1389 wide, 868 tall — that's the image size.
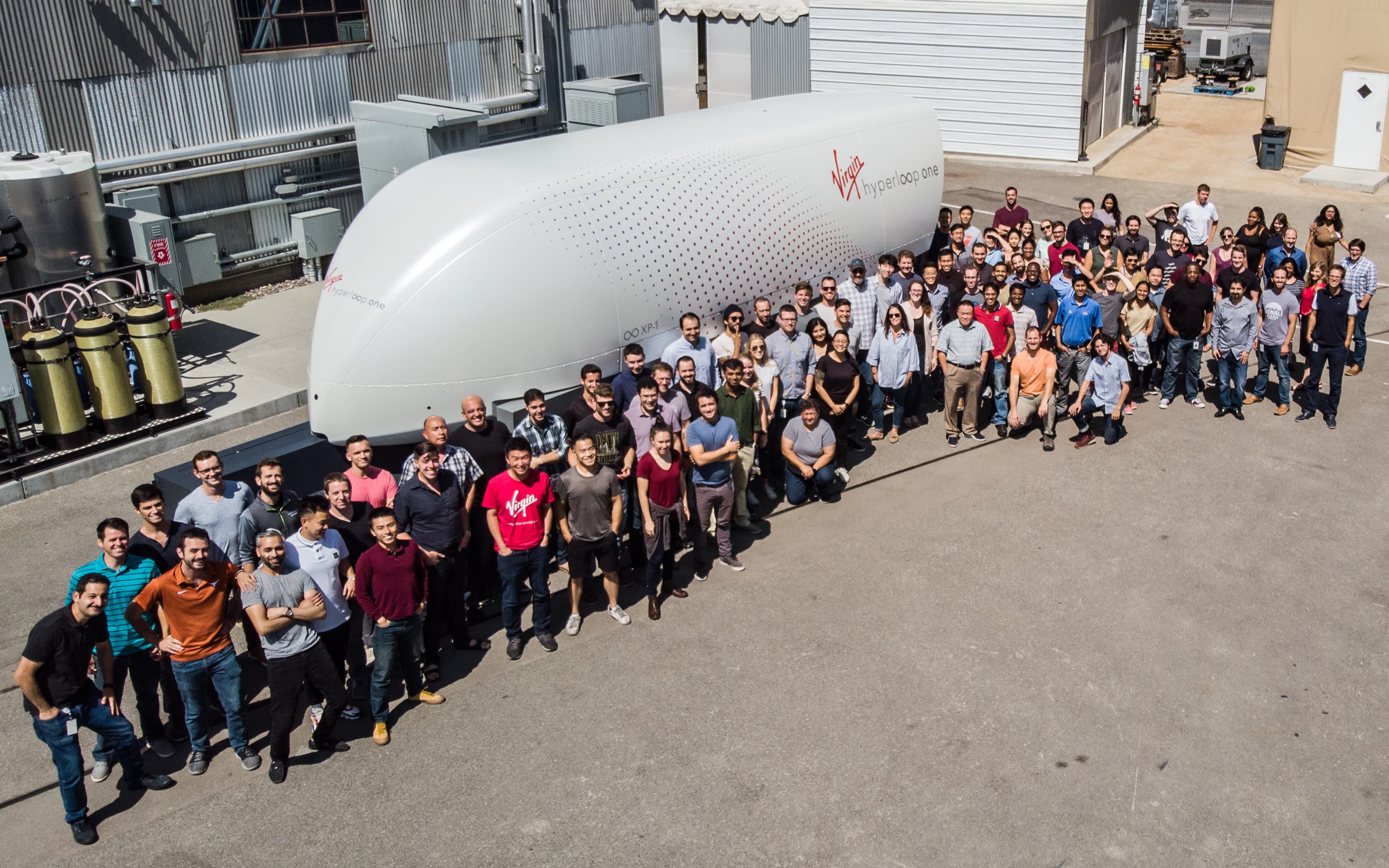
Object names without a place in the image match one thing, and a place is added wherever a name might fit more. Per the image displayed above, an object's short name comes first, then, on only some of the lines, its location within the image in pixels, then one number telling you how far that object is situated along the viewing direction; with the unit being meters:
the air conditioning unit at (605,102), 17.80
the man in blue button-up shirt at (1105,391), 11.07
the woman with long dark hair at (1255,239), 13.45
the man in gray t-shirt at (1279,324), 11.59
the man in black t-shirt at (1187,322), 11.62
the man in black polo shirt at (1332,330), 11.46
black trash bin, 21.98
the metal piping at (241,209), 15.05
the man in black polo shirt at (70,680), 6.27
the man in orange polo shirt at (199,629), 6.64
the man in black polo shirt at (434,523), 7.76
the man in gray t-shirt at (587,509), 8.06
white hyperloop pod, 9.11
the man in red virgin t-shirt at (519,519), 7.84
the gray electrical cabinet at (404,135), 15.19
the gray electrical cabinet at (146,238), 13.37
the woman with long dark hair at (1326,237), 13.73
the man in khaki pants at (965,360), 11.22
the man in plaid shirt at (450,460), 8.15
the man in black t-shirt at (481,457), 8.58
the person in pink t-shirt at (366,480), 7.93
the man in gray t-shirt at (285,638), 6.70
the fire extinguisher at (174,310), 12.63
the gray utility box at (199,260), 14.66
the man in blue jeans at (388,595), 6.99
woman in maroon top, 8.41
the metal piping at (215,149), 14.30
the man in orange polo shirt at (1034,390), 11.22
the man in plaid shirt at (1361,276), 12.05
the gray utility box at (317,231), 16.14
